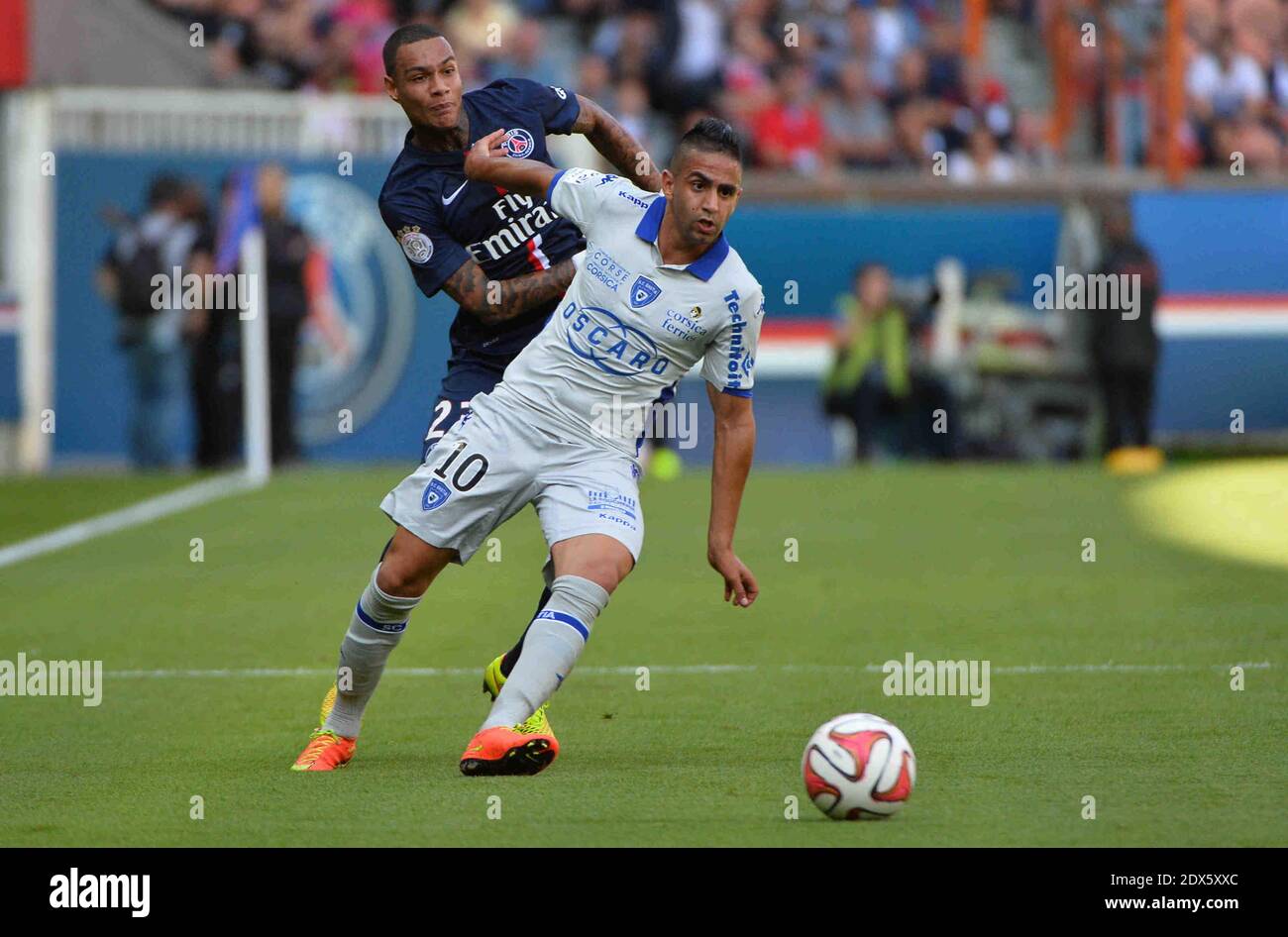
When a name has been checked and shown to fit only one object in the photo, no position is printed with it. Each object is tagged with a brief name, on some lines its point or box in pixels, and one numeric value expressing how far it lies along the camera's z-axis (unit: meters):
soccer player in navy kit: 7.45
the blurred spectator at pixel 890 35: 23.22
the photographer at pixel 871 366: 19.88
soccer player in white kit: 6.78
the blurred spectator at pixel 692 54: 22.06
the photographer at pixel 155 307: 19.52
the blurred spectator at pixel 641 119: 21.36
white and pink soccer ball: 6.01
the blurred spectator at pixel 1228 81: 22.83
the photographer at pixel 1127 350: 19.56
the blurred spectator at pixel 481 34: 21.78
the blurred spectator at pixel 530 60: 22.06
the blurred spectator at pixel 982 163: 22.14
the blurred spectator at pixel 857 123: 22.17
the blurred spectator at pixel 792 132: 22.23
